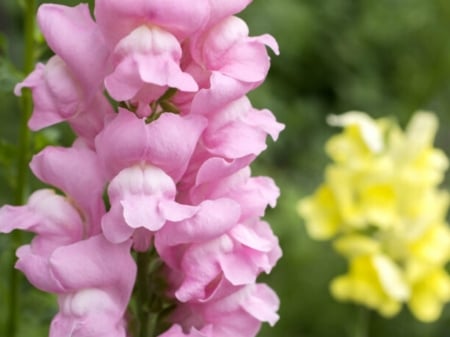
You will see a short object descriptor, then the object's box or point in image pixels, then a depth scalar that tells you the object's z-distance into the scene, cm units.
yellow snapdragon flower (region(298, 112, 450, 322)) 58
